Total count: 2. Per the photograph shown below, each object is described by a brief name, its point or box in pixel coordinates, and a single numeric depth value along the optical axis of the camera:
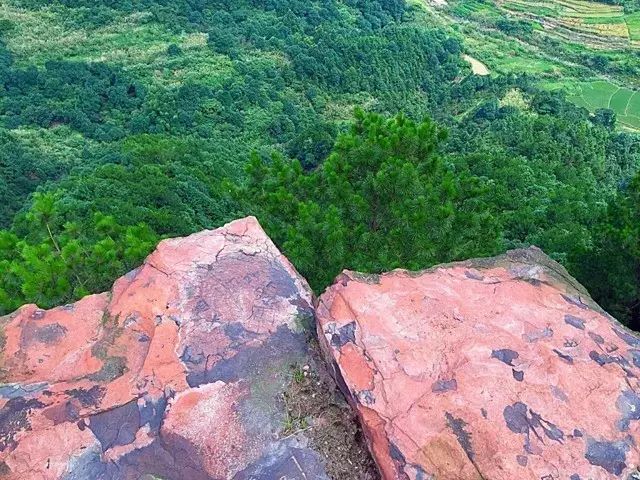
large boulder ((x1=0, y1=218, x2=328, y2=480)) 4.91
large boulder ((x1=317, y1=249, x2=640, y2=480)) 4.56
